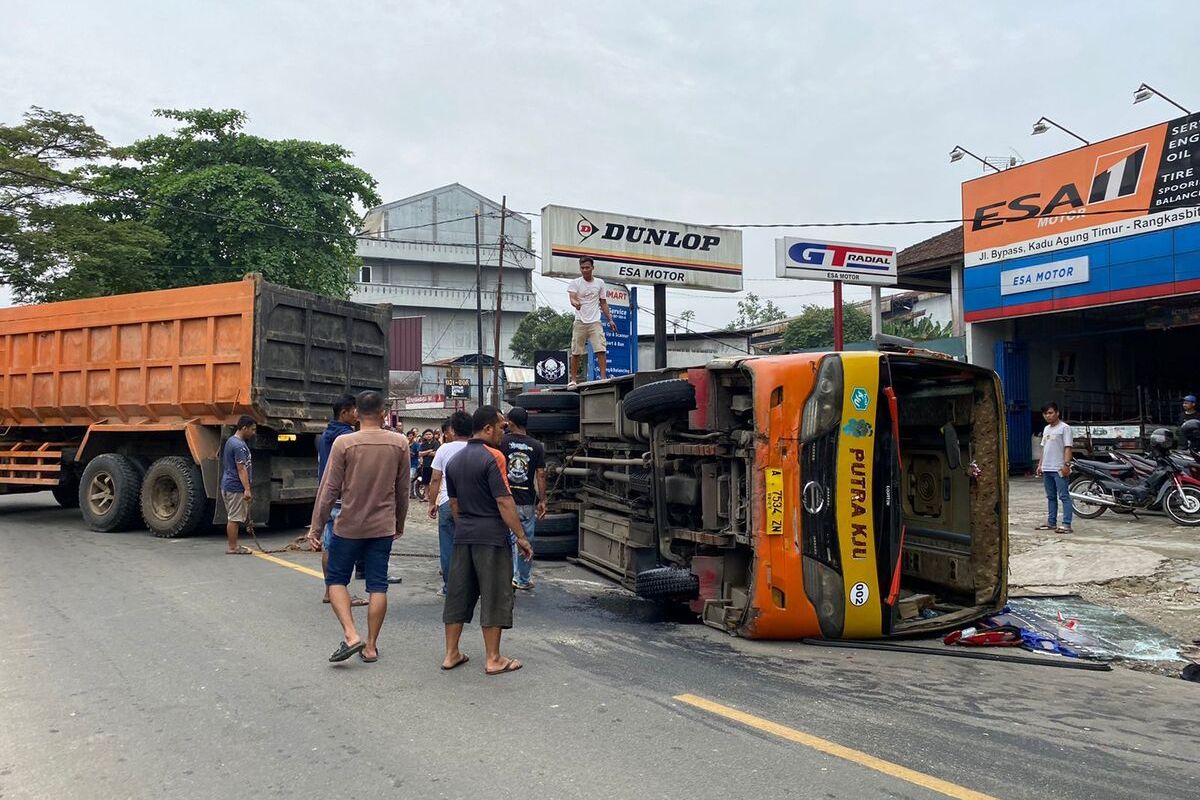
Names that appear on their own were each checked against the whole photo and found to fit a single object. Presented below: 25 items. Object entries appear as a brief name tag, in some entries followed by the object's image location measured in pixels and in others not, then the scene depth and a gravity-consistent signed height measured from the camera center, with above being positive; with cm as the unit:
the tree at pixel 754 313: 6712 +1050
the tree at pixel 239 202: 2586 +751
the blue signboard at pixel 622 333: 1884 +246
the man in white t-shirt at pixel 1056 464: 1030 -22
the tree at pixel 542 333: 4825 +634
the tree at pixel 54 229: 2027 +530
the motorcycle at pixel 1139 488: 1048 -55
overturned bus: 556 -34
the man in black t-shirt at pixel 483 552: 503 -63
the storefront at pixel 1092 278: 1532 +322
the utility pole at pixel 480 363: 3266 +311
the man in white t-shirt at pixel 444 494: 646 -41
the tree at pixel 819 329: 4053 +557
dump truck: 1034 +72
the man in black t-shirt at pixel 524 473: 733 -25
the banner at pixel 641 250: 1582 +376
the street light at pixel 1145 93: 1566 +641
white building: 6012 +1259
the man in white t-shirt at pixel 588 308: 1116 +177
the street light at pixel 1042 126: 1822 +675
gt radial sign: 1747 +383
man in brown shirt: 526 -43
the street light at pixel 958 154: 2176 +736
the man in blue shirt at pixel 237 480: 963 -40
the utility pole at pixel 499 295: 2963 +526
